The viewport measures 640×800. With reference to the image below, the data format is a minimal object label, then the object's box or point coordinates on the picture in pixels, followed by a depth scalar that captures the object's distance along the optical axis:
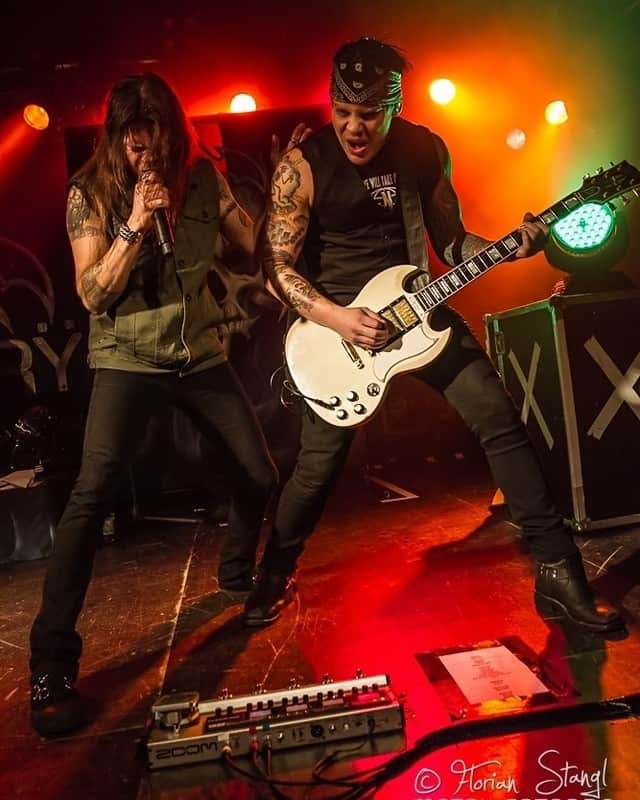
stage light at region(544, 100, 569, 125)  6.25
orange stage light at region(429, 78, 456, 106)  6.07
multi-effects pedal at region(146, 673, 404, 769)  1.56
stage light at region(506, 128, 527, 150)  6.30
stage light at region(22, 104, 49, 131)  5.78
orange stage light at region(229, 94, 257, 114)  5.93
